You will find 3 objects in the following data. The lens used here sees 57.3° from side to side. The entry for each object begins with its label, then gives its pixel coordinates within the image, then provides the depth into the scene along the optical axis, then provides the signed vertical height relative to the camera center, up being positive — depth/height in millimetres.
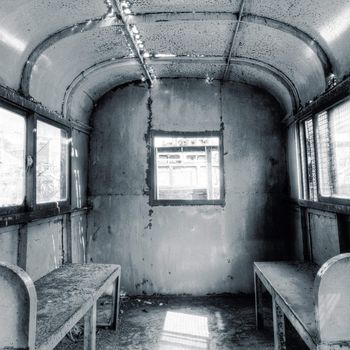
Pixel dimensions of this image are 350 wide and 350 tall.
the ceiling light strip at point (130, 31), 2824 +1674
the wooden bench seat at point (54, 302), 1681 -816
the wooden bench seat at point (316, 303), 1817 -848
